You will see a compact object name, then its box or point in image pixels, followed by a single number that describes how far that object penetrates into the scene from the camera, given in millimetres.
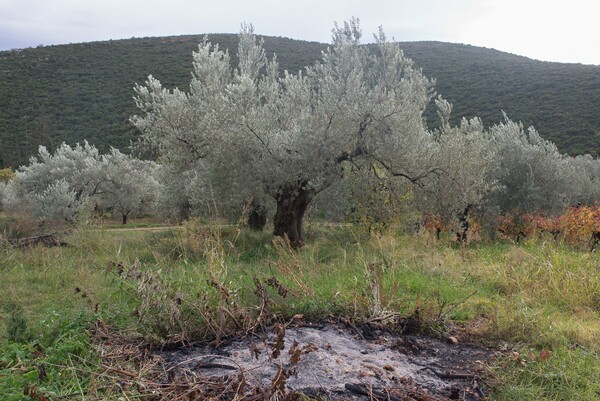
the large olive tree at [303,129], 10141
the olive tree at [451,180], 11008
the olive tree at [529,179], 15680
